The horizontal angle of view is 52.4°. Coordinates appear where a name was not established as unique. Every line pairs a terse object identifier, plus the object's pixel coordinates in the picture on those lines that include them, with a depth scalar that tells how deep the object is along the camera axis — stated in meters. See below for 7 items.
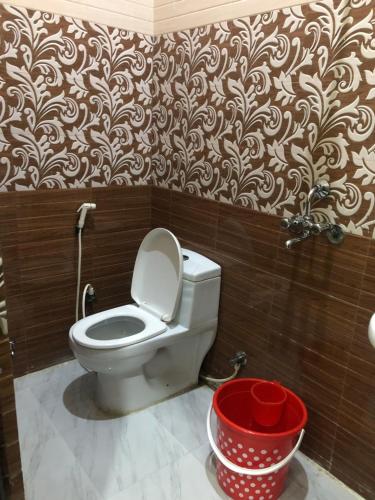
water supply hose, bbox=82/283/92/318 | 2.13
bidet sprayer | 2.00
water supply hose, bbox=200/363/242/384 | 1.90
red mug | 1.45
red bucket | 1.33
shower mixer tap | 1.39
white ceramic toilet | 1.71
